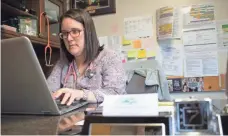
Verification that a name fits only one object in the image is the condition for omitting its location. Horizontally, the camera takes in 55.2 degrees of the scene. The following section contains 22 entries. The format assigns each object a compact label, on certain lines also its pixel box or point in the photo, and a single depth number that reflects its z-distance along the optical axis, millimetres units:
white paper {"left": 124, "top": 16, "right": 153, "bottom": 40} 2008
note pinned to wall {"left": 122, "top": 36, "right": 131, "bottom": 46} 2066
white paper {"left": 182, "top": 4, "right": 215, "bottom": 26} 1819
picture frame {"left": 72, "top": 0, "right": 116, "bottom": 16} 2125
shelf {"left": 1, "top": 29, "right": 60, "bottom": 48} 1491
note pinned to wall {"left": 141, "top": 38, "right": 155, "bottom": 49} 1985
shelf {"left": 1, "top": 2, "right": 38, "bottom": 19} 1626
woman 1218
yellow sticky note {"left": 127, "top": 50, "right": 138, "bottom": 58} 2027
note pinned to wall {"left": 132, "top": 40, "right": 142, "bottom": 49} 2021
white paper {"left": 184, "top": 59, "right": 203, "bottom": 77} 1831
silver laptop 579
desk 459
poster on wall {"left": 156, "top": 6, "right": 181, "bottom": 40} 1895
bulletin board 1786
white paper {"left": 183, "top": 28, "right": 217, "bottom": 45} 1806
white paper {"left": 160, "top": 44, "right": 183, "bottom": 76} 1890
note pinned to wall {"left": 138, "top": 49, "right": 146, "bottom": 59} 1996
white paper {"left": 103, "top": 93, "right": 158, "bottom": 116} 396
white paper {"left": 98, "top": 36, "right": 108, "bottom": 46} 2153
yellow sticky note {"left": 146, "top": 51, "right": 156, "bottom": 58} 1969
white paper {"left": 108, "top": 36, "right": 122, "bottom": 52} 2100
